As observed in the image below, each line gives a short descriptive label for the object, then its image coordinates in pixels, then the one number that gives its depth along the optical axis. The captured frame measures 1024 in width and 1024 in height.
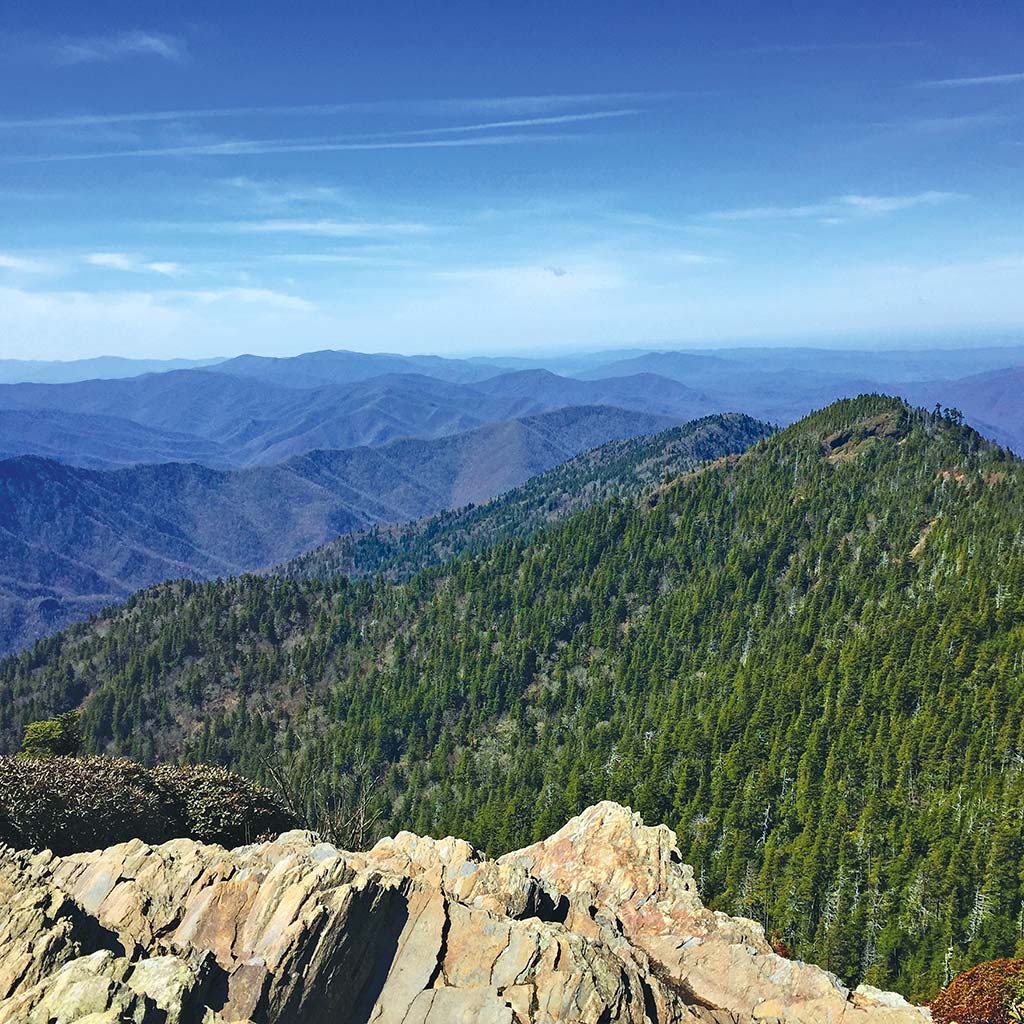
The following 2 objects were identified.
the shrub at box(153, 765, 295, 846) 65.88
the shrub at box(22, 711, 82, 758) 97.88
